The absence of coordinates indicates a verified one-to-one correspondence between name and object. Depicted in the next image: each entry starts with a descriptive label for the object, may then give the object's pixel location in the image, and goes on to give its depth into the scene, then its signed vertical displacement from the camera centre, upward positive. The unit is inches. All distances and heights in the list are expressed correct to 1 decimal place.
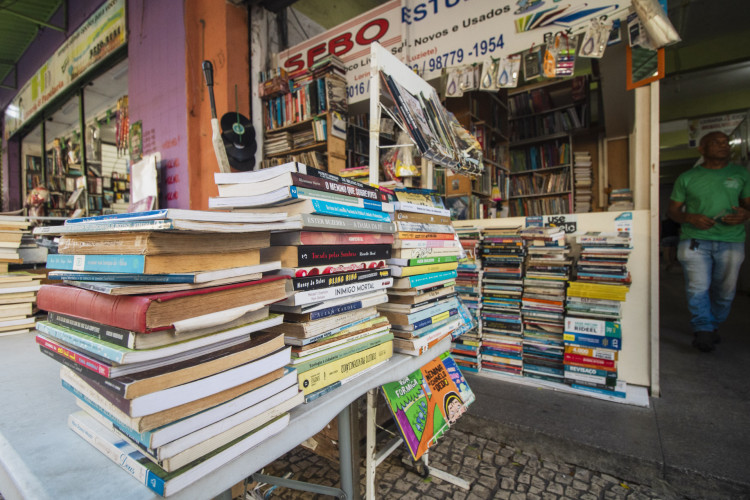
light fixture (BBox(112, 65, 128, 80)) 178.5 +91.6
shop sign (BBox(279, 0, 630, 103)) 87.4 +62.0
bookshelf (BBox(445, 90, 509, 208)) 138.4 +51.8
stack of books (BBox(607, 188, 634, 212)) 95.1 +11.8
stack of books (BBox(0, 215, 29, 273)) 52.3 +1.4
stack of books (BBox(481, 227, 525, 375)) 92.7 -15.6
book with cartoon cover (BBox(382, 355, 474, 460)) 41.8 -21.2
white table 18.6 -12.8
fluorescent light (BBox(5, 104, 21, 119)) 273.1 +111.7
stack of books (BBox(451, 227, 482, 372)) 96.0 -13.7
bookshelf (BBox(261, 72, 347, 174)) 122.2 +46.3
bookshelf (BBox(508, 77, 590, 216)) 191.2 +59.1
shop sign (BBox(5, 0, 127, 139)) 170.4 +108.7
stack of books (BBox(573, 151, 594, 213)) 185.6 +33.1
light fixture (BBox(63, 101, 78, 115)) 214.2 +89.4
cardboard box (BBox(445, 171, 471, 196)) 128.9 +22.1
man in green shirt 99.0 +3.4
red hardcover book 19.0 -3.6
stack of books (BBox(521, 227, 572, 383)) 88.3 -15.1
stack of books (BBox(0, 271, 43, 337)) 49.0 -7.8
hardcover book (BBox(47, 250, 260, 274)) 20.5 -1.1
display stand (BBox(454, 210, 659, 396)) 82.6 -17.1
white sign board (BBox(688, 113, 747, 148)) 217.8 +77.4
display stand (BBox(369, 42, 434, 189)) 52.2 +25.1
